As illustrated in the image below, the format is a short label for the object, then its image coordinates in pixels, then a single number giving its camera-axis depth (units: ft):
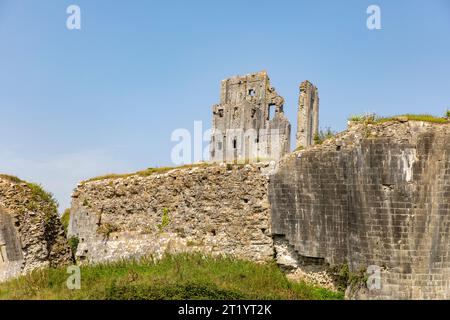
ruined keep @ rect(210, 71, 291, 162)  146.10
